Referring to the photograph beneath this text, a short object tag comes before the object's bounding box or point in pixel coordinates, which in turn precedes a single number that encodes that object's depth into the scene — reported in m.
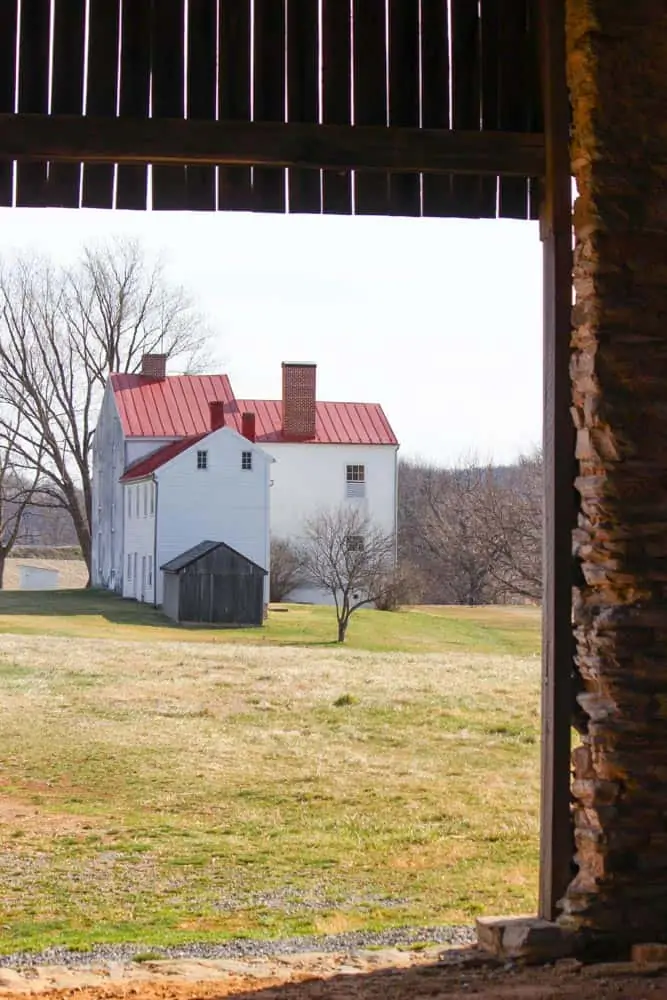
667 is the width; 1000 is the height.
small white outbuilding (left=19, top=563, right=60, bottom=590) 71.81
